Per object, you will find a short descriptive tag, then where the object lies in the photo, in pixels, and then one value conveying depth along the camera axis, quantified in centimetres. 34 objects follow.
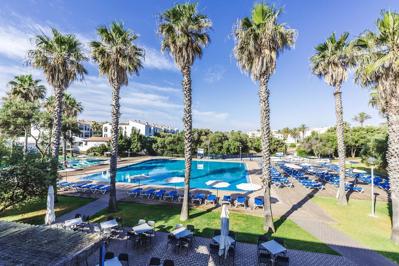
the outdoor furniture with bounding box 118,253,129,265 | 818
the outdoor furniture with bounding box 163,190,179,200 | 1793
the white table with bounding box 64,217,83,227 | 1080
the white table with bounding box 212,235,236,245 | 899
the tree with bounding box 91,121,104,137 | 8522
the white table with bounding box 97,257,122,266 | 756
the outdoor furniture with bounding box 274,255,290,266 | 836
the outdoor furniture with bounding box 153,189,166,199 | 1817
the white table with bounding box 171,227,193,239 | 977
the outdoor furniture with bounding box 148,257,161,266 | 771
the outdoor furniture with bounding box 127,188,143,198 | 1878
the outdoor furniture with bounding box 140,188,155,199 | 1855
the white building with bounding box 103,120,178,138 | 7688
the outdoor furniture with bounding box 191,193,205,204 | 1692
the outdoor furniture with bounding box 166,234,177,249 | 986
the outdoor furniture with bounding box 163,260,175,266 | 756
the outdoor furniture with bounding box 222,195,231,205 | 1647
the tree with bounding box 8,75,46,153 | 2533
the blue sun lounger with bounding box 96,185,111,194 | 1983
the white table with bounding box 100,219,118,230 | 1040
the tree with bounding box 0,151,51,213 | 1030
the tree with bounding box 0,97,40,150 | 1750
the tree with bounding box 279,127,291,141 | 10620
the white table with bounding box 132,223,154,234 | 1000
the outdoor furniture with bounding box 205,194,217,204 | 1693
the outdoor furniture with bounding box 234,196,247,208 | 1606
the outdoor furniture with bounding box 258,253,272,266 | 849
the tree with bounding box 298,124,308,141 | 9250
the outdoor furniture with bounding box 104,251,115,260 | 820
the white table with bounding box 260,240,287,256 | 848
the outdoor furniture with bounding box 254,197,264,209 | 1561
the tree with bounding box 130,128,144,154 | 5225
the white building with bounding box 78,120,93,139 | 8508
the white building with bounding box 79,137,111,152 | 5712
